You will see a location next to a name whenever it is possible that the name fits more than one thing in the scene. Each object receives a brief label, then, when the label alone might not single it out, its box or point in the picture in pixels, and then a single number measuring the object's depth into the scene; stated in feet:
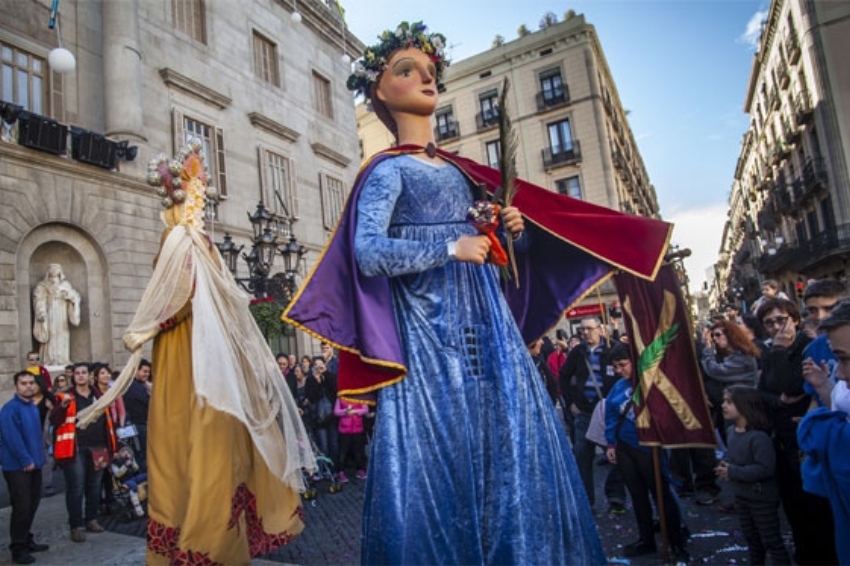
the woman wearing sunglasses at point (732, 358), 16.92
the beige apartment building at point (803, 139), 73.26
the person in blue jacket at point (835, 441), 7.66
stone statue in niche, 32.50
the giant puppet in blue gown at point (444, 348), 5.74
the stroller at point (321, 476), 21.45
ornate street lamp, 32.22
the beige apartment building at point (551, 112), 91.97
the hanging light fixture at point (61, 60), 24.97
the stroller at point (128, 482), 20.36
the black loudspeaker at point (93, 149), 34.83
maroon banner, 10.94
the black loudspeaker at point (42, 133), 31.91
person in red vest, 17.85
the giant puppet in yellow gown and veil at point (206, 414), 10.47
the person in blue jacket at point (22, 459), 15.80
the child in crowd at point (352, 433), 25.49
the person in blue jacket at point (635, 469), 12.63
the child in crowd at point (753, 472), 11.20
